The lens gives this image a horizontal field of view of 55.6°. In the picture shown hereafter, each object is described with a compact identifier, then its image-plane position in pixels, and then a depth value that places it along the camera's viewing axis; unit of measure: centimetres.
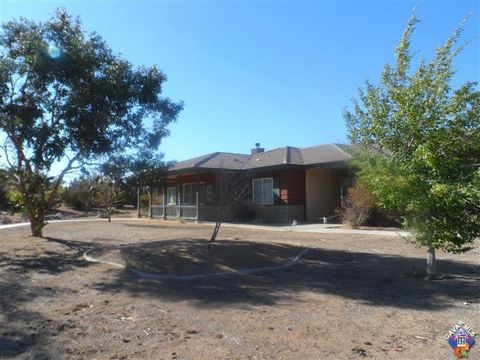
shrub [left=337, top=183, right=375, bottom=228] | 2012
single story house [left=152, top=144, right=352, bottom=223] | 2500
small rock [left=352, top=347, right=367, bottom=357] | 482
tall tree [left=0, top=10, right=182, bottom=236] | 1147
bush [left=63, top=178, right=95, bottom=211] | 3998
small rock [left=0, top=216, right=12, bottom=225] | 2862
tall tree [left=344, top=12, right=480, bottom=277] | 764
